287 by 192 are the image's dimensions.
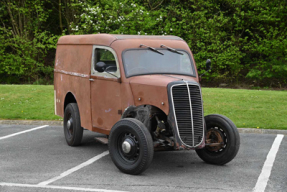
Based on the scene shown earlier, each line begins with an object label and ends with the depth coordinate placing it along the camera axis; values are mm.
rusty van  7281
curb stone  12713
